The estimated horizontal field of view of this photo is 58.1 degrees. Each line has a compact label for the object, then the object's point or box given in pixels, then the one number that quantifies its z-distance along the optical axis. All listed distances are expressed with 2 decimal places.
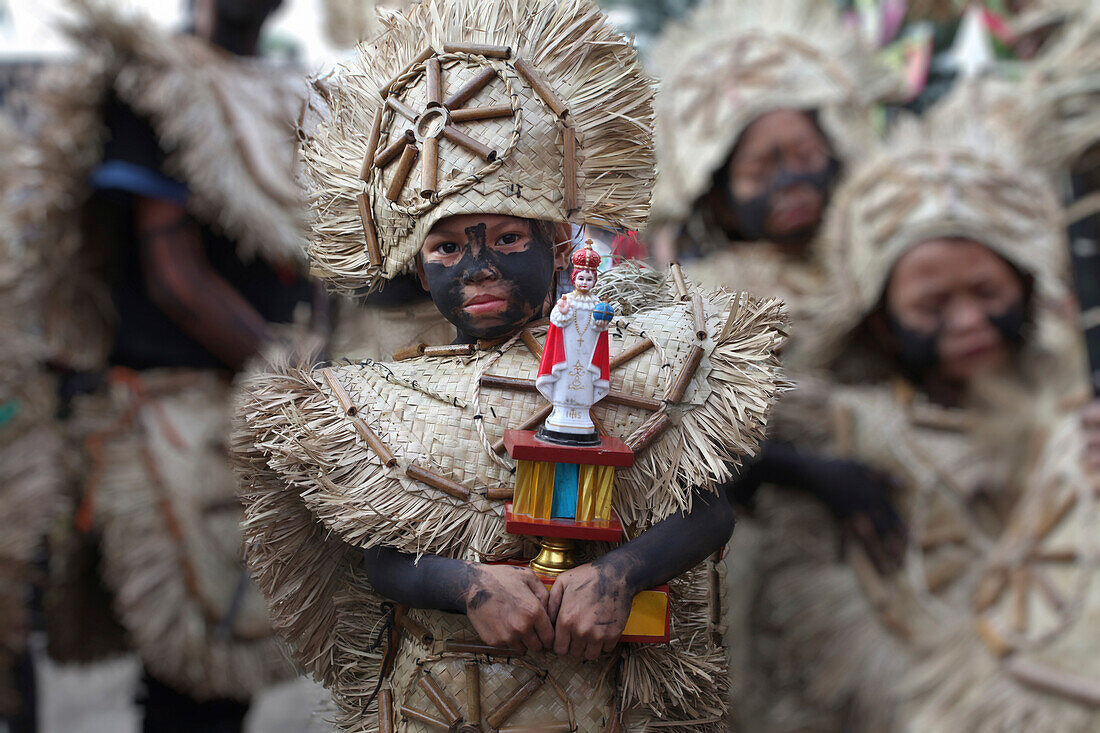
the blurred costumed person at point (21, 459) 3.04
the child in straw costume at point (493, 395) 1.47
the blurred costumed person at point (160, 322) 2.94
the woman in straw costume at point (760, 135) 3.27
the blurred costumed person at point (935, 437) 2.70
